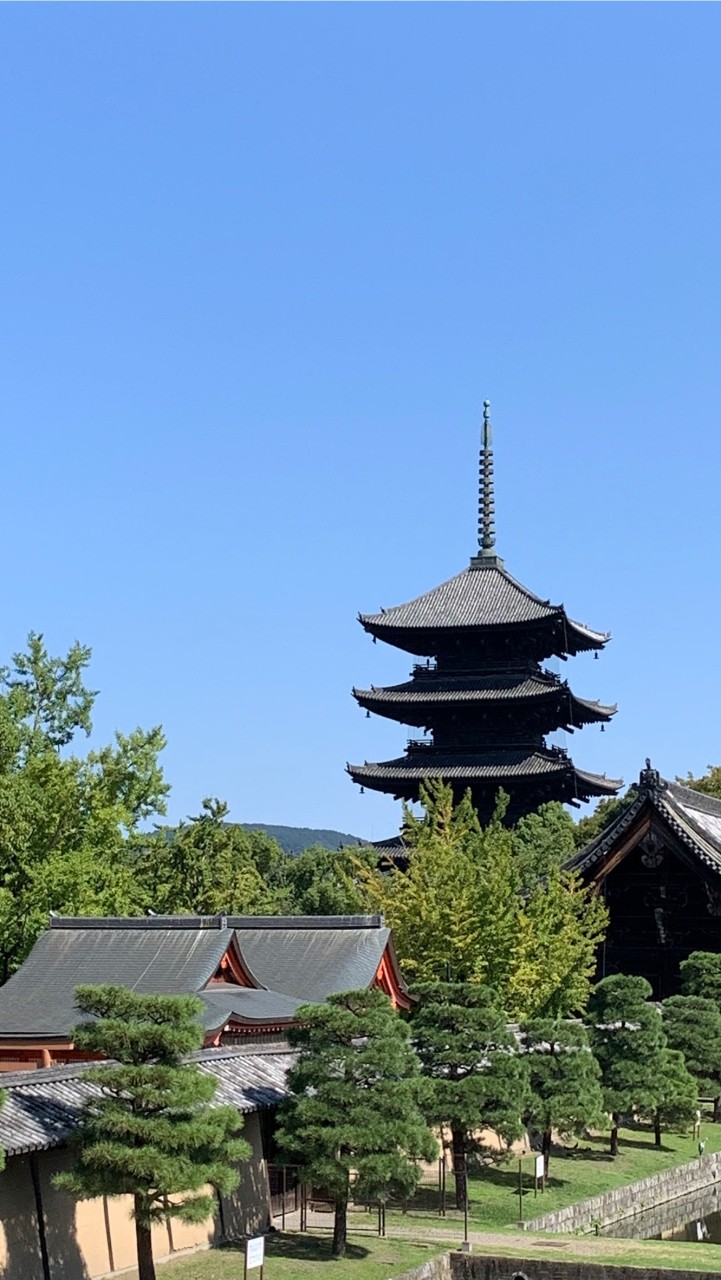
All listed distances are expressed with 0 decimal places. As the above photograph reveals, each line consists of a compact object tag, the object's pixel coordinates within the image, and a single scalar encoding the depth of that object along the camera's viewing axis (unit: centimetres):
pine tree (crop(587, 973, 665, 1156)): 3828
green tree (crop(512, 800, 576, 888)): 5972
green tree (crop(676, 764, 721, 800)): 8719
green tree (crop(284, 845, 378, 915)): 5683
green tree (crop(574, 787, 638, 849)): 7895
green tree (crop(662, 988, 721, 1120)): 4312
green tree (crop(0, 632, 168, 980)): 4338
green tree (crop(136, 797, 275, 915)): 5228
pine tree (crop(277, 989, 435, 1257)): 2600
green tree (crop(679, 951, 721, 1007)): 4694
